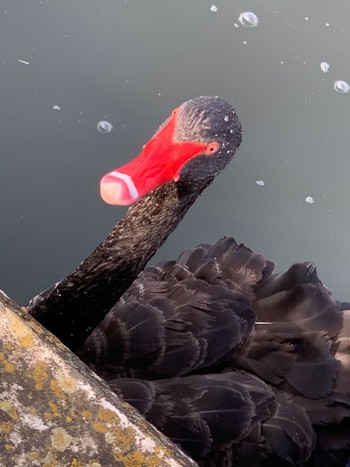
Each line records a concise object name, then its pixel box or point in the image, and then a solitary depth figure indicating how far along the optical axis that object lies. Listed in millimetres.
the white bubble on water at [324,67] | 3096
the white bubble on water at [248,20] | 3039
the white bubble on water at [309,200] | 2918
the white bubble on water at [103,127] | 2686
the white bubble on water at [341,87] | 3090
